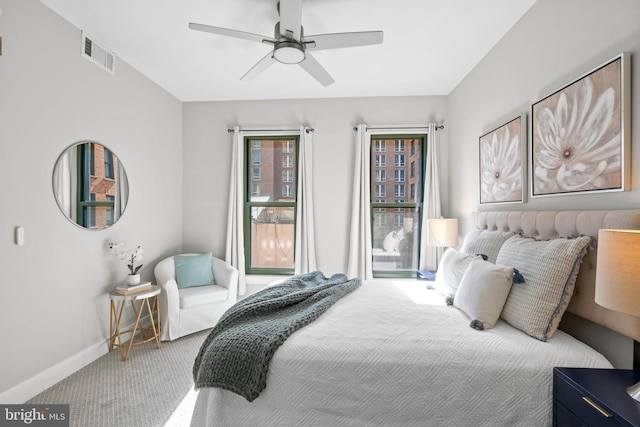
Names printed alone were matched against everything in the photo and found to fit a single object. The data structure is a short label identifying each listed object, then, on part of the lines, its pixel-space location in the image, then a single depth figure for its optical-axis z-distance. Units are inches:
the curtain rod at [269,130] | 152.3
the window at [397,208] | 152.9
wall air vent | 97.5
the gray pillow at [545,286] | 58.6
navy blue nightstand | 40.5
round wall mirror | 91.3
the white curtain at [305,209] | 148.7
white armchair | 115.6
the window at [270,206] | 158.1
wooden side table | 103.0
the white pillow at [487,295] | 65.6
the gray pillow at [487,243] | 84.7
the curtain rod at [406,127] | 145.8
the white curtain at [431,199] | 144.8
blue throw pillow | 130.2
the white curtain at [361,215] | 146.3
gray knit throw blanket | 55.1
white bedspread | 52.4
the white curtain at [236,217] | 150.9
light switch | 77.8
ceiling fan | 72.4
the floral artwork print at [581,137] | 58.2
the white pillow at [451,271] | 85.8
